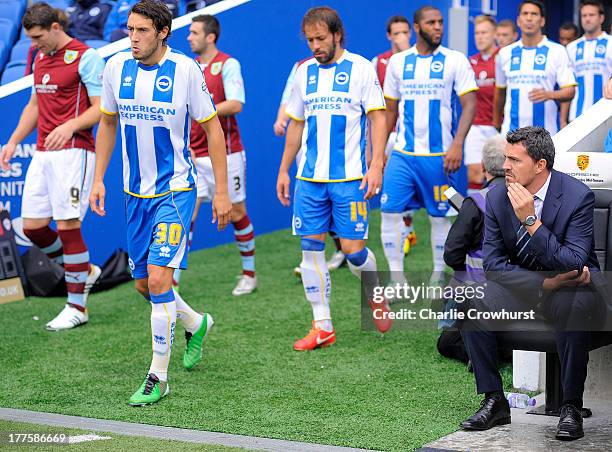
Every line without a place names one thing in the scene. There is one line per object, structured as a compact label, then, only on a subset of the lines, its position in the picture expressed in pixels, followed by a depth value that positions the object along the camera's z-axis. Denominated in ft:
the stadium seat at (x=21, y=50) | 38.47
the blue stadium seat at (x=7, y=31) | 39.63
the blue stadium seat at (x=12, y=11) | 40.52
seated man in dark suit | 16.58
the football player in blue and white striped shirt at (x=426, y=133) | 27.17
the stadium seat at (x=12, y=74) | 36.45
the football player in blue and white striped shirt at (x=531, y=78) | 31.27
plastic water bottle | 18.74
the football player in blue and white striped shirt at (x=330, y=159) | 23.44
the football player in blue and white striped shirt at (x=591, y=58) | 34.07
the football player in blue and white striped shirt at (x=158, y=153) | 19.89
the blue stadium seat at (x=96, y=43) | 37.60
